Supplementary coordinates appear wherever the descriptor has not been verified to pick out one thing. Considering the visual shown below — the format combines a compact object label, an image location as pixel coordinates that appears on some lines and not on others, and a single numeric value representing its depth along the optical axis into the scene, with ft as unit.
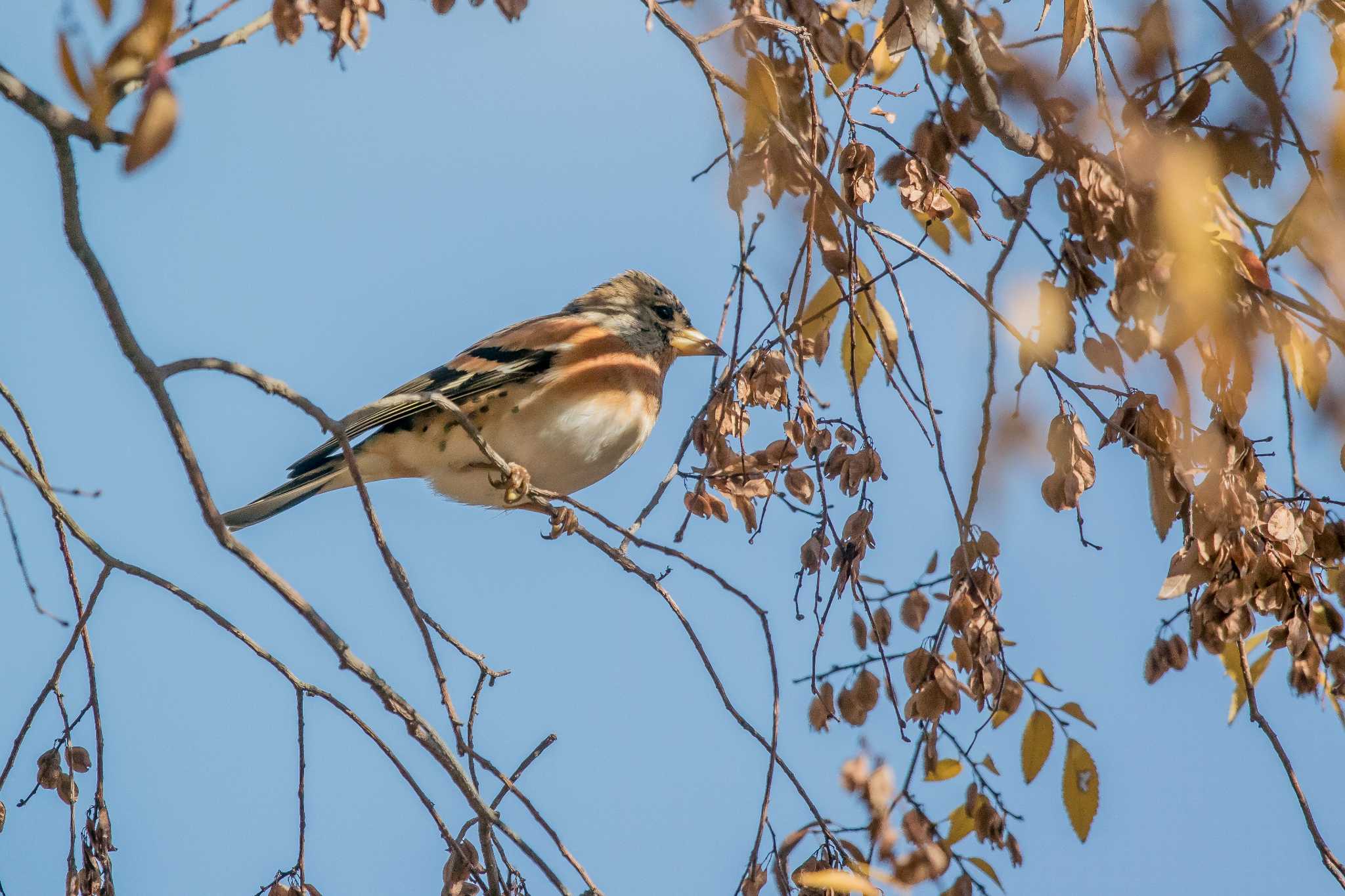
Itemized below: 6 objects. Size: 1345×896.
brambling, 27.30
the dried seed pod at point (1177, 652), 17.42
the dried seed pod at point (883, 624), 17.02
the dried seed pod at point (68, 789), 17.03
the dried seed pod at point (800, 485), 18.60
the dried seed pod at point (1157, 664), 17.44
